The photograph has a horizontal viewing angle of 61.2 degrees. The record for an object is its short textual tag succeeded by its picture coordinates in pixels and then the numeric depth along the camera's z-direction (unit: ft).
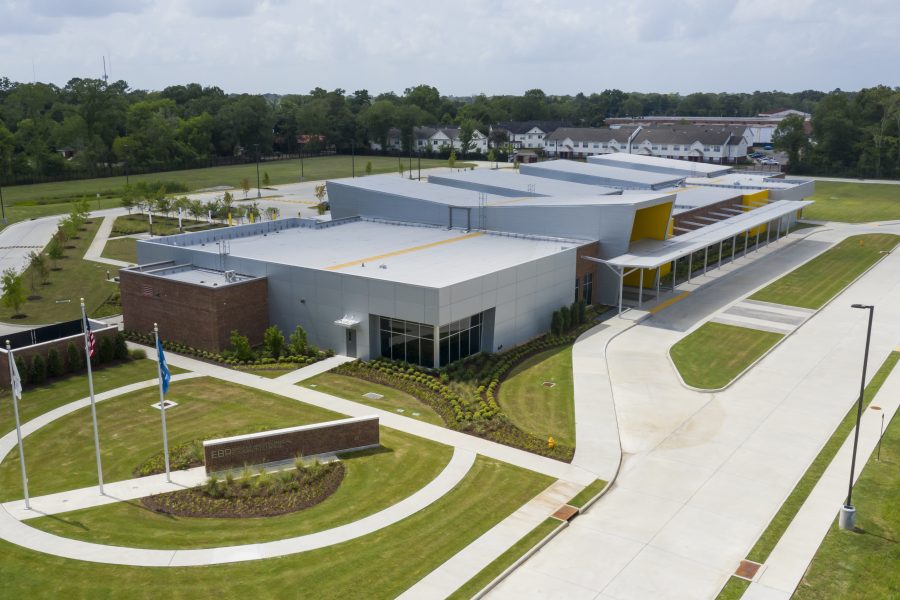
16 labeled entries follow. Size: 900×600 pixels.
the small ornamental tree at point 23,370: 115.65
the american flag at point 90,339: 82.17
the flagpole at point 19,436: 76.69
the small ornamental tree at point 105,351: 125.80
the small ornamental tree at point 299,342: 129.59
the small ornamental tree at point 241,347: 127.44
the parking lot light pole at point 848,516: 75.66
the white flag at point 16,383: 76.07
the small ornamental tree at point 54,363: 119.24
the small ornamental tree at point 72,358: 122.62
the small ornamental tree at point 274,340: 128.57
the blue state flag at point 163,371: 81.00
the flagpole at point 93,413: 80.77
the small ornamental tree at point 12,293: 151.53
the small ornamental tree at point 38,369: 117.19
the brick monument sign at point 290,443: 88.07
